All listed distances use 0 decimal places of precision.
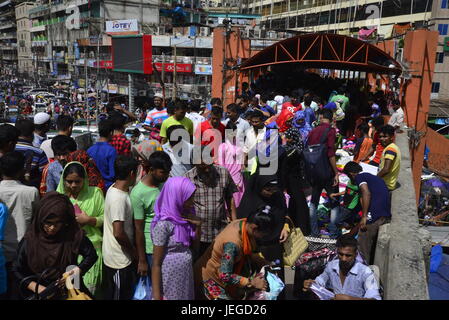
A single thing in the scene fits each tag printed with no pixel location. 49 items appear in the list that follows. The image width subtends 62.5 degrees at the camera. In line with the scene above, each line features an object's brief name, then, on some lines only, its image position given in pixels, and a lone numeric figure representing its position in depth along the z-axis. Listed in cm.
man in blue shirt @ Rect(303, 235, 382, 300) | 326
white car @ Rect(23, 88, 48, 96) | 3838
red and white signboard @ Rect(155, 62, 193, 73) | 3459
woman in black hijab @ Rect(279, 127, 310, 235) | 456
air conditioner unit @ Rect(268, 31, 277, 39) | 3009
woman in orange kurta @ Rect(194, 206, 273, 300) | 274
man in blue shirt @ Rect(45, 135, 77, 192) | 356
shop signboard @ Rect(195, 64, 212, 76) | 3419
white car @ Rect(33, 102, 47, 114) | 2908
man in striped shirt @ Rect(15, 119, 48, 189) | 380
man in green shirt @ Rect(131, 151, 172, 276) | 300
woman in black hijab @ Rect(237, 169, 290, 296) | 340
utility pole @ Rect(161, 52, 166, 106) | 3264
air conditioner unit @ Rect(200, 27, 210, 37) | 3566
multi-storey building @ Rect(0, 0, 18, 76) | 7025
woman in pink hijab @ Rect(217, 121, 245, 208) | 437
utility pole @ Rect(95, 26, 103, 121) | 4105
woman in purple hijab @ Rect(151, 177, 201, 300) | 280
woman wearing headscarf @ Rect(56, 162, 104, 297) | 295
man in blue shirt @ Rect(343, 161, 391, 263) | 425
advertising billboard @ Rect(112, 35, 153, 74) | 3414
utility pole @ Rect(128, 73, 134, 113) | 3072
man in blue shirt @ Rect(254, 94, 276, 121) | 765
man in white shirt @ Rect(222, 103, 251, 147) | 543
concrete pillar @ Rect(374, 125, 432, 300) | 309
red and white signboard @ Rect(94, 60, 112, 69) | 4025
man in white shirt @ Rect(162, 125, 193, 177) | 439
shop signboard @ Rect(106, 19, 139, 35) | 3631
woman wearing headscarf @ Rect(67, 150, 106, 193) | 365
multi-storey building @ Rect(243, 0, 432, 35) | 3150
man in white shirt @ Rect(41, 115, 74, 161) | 431
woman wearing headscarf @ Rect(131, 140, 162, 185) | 447
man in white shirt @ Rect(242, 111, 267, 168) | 493
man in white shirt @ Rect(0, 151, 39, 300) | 292
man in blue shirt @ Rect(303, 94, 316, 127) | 739
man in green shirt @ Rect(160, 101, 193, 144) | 503
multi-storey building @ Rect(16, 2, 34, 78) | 6309
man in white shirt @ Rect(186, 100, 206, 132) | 597
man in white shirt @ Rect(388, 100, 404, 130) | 964
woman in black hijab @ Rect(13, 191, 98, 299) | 253
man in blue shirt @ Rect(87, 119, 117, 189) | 401
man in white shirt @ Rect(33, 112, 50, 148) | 462
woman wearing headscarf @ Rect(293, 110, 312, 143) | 655
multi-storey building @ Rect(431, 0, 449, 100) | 2883
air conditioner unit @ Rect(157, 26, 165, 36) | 3884
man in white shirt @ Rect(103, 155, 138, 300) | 290
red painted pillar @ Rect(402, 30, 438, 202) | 1220
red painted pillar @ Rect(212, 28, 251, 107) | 1458
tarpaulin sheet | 560
